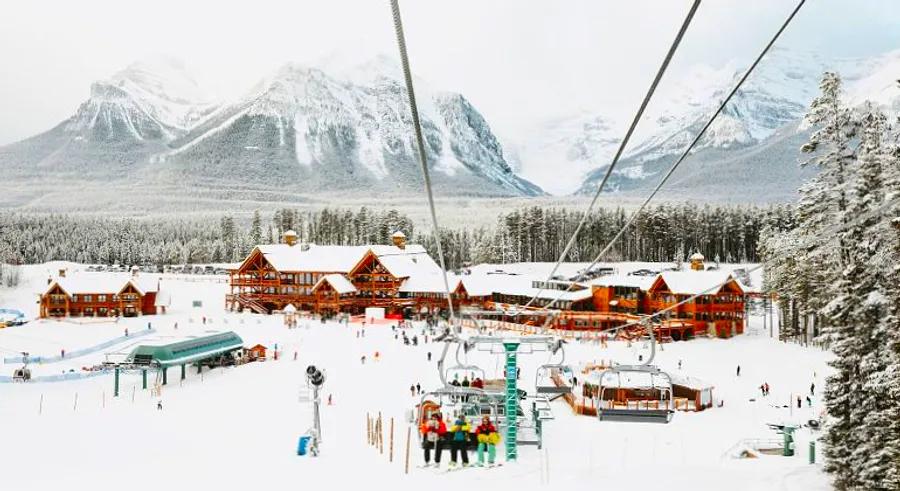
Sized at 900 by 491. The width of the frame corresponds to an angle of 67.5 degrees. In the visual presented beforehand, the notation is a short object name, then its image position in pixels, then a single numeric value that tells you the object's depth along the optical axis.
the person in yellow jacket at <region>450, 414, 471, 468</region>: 16.94
